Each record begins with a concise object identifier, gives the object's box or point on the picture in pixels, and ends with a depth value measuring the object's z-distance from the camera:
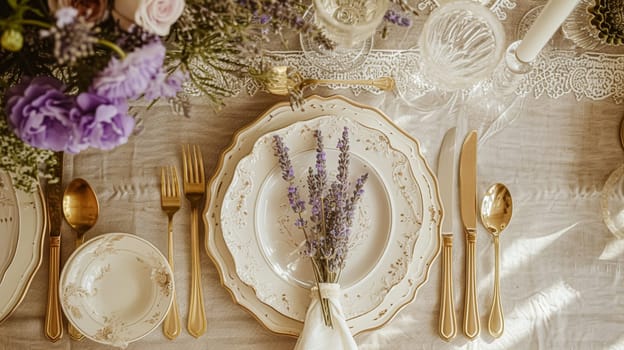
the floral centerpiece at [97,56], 0.61
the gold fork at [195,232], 1.11
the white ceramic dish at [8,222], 1.09
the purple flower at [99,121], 0.62
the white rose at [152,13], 0.64
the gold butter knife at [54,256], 1.09
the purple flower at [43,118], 0.64
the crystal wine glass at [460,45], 1.02
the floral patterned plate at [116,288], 1.08
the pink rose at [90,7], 0.67
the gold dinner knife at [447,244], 1.14
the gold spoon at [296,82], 1.09
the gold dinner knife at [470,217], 1.14
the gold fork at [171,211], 1.12
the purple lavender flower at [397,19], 0.85
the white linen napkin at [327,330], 1.06
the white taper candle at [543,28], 0.91
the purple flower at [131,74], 0.60
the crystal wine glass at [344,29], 0.91
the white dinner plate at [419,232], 1.10
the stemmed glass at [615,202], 1.19
